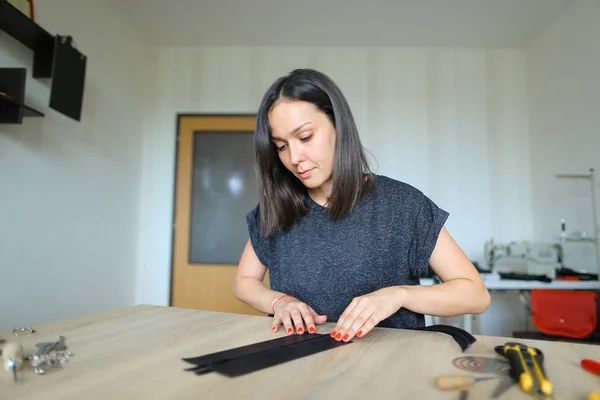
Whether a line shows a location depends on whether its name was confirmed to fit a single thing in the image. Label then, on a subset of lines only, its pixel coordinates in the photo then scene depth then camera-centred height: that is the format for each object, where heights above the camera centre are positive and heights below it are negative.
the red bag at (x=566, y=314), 2.13 -0.43
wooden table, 0.50 -0.20
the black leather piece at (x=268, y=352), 0.58 -0.20
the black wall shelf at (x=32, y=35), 1.86 +1.01
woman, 1.04 +0.04
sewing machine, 2.65 -0.14
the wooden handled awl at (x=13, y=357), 0.58 -0.19
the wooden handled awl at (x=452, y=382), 0.50 -0.19
